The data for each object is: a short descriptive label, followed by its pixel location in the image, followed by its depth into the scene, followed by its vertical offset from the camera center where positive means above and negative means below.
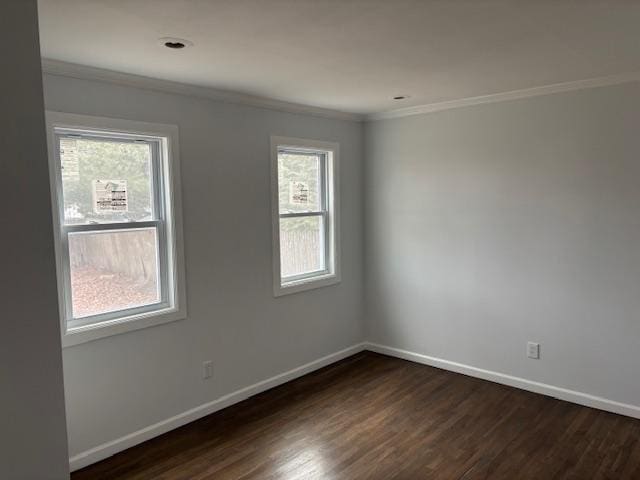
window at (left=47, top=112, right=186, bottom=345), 2.81 -0.11
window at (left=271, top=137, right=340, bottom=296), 4.08 -0.10
